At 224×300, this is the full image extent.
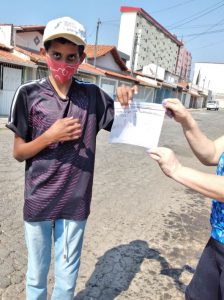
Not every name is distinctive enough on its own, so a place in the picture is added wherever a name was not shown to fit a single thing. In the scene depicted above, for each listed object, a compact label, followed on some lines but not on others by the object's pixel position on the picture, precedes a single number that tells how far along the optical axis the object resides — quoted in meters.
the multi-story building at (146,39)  54.75
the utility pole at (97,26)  23.50
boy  1.68
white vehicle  50.25
